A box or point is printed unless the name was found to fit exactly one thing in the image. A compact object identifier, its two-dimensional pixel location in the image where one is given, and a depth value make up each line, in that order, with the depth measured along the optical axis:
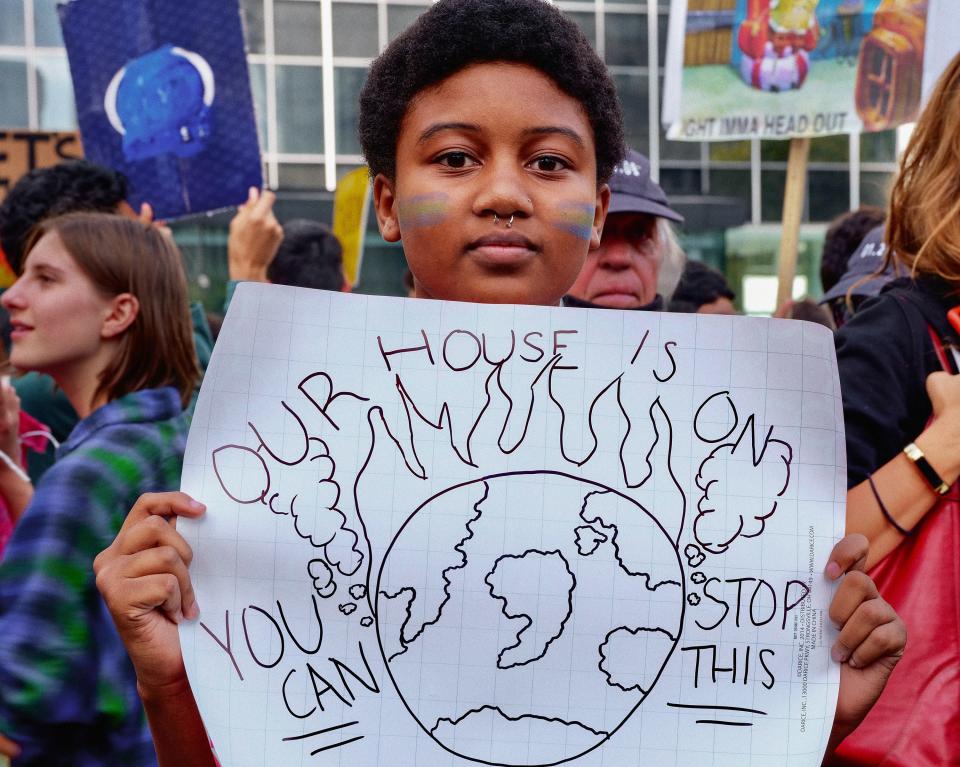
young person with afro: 1.47
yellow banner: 5.71
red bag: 1.61
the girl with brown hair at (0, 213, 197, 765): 2.15
